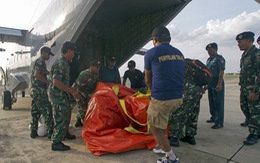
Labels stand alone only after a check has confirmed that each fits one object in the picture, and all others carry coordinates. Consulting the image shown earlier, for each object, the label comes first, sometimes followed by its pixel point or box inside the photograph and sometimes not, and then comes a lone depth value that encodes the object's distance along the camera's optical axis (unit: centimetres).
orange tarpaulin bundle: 304
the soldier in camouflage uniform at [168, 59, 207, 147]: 329
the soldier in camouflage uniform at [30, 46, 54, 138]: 396
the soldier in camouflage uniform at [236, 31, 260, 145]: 344
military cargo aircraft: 408
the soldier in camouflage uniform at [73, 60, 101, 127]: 440
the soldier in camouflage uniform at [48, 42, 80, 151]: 322
